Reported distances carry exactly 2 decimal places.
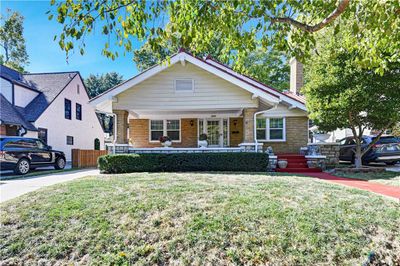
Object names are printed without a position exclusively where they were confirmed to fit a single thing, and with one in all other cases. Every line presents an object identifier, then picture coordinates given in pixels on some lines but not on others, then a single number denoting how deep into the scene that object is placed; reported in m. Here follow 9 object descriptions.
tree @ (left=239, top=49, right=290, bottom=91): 26.62
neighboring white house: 15.84
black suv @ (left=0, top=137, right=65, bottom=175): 10.90
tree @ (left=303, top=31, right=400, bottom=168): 9.26
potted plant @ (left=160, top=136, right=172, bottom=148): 12.27
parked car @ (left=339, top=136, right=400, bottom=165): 11.77
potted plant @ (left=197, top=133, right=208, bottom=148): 12.35
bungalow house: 11.30
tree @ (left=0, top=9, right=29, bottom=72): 24.52
